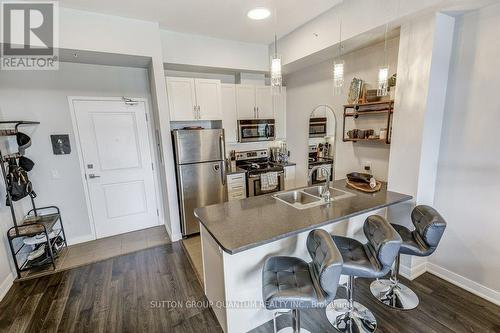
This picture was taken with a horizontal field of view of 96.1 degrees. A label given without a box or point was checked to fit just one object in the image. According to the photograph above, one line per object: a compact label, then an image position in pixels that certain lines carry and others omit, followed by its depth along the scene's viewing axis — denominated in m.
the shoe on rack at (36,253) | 2.80
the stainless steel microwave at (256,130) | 3.95
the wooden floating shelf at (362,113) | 2.61
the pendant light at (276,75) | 1.99
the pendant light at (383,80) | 2.08
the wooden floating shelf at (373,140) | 2.60
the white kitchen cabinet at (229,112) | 3.83
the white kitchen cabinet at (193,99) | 3.32
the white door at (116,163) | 3.35
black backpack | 2.56
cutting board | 2.47
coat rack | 2.54
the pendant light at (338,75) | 2.11
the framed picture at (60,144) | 3.12
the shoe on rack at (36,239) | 2.70
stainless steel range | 3.86
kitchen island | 1.61
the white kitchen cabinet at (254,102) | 3.97
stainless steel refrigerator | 3.26
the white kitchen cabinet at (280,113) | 4.30
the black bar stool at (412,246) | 1.85
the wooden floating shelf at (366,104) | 2.54
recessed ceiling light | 2.56
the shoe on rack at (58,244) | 3.07
